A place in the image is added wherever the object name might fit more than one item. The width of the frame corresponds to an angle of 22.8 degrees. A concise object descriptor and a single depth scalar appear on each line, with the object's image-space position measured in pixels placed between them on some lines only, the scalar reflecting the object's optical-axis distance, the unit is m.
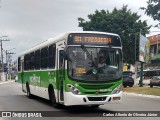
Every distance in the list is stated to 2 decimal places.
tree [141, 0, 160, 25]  35.53
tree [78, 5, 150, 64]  57.47
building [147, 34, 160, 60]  79.75
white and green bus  14.93
